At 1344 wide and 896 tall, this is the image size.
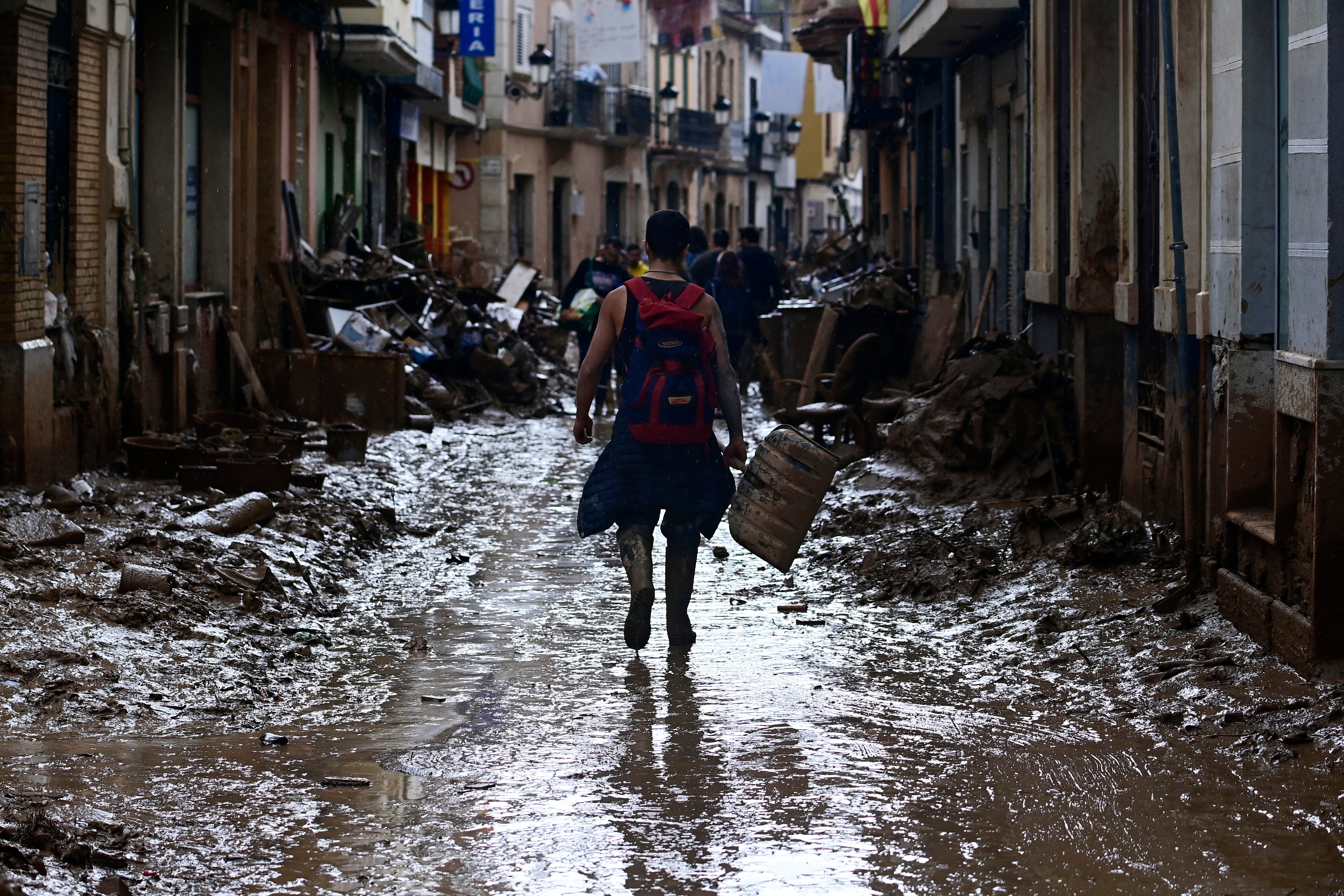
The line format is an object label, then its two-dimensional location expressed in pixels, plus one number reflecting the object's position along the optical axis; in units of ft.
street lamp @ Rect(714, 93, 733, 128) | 179.32
